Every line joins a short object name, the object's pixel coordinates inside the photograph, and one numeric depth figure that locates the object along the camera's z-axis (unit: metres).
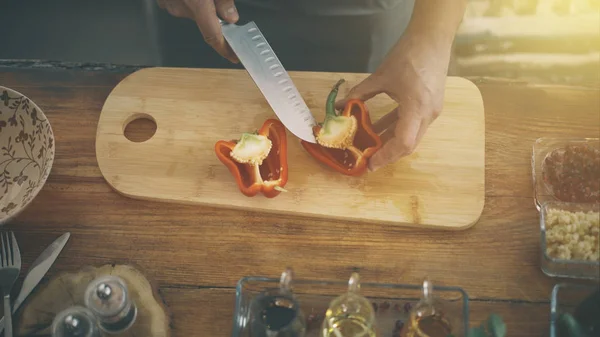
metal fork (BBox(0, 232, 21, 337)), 1.19
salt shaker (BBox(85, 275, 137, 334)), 1.13
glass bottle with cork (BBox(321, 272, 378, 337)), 1.12
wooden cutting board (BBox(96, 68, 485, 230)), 1.32
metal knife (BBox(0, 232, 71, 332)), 1.23
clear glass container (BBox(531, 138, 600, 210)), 1.31
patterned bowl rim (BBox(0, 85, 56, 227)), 1.24
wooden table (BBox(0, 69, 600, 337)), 1.25
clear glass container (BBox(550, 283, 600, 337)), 1.11
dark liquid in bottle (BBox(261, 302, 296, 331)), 1.12
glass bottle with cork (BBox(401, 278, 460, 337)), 1.12
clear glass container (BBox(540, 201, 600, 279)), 1.16
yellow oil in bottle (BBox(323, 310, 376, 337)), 1.11
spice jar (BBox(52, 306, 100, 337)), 1.12
